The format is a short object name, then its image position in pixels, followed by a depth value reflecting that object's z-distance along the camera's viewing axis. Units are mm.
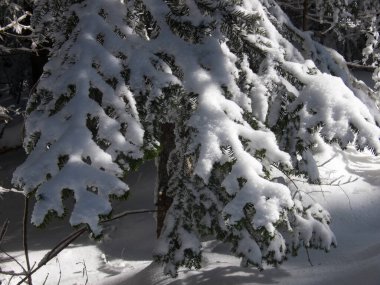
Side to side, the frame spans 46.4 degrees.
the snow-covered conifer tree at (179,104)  2246
